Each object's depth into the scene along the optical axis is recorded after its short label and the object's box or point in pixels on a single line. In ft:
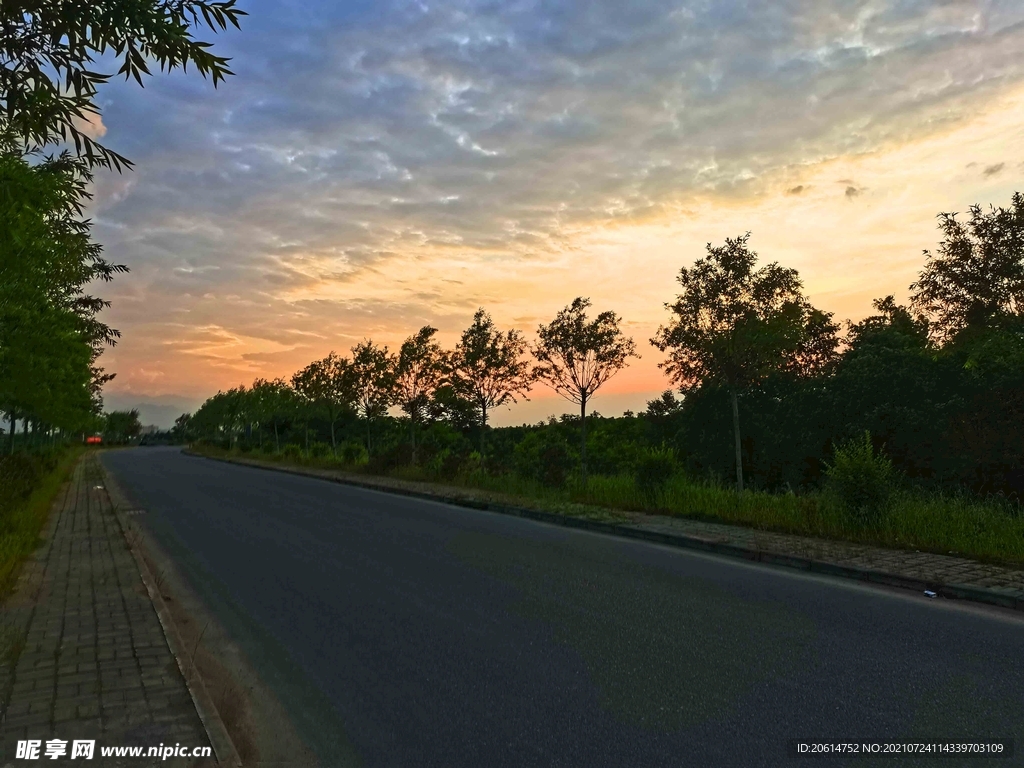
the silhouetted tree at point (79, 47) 15.89
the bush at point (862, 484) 34.30
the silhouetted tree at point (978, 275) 50.55
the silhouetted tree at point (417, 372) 87.92
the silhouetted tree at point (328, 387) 108.88
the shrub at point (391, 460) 88.07
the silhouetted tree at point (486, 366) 73.61
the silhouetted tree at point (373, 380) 93.20
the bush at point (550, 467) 60.59
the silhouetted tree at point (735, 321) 49.42
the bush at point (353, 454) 103.91
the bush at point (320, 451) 122.83
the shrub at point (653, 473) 48.37
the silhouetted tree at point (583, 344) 60.49
